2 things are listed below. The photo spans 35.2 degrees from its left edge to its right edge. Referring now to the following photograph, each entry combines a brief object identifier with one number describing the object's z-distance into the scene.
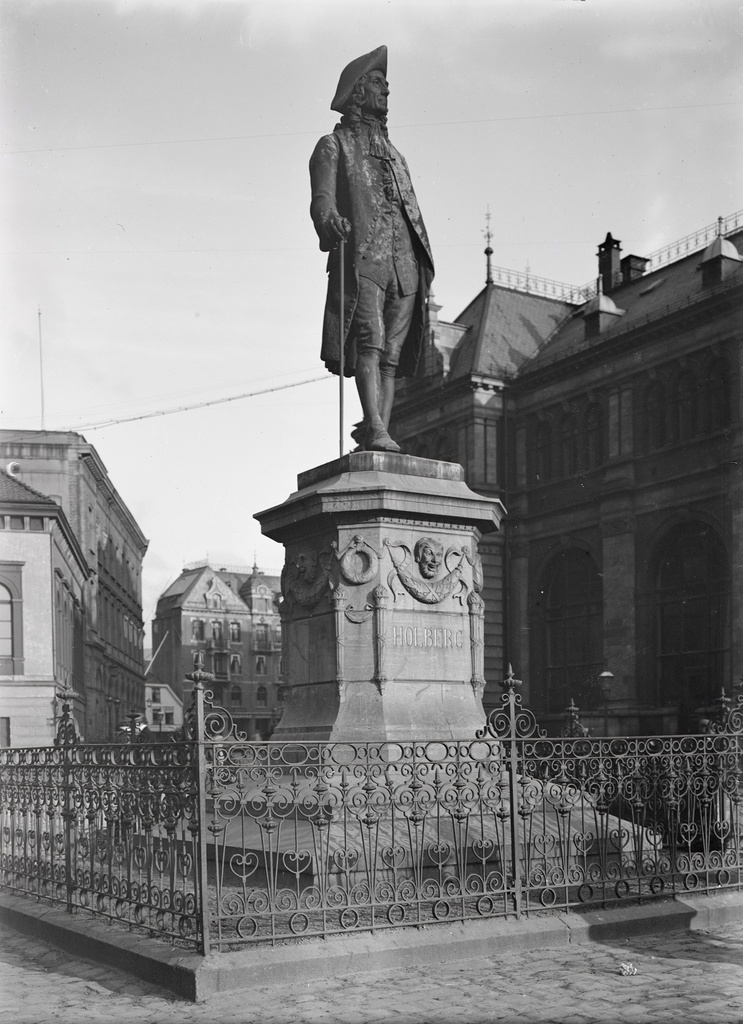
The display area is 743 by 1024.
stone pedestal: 9.23
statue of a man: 10.32
